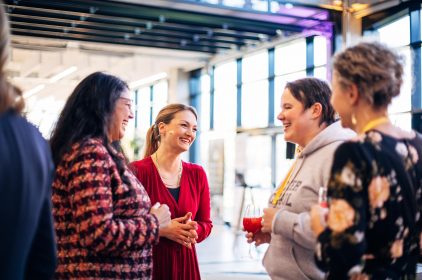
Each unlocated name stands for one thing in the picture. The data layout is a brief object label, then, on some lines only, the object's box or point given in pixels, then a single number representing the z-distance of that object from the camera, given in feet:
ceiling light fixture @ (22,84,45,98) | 56.66
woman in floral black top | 4.63
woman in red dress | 8.96
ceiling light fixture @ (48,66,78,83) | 51.79
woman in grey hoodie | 6.46
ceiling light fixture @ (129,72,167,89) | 57.11
